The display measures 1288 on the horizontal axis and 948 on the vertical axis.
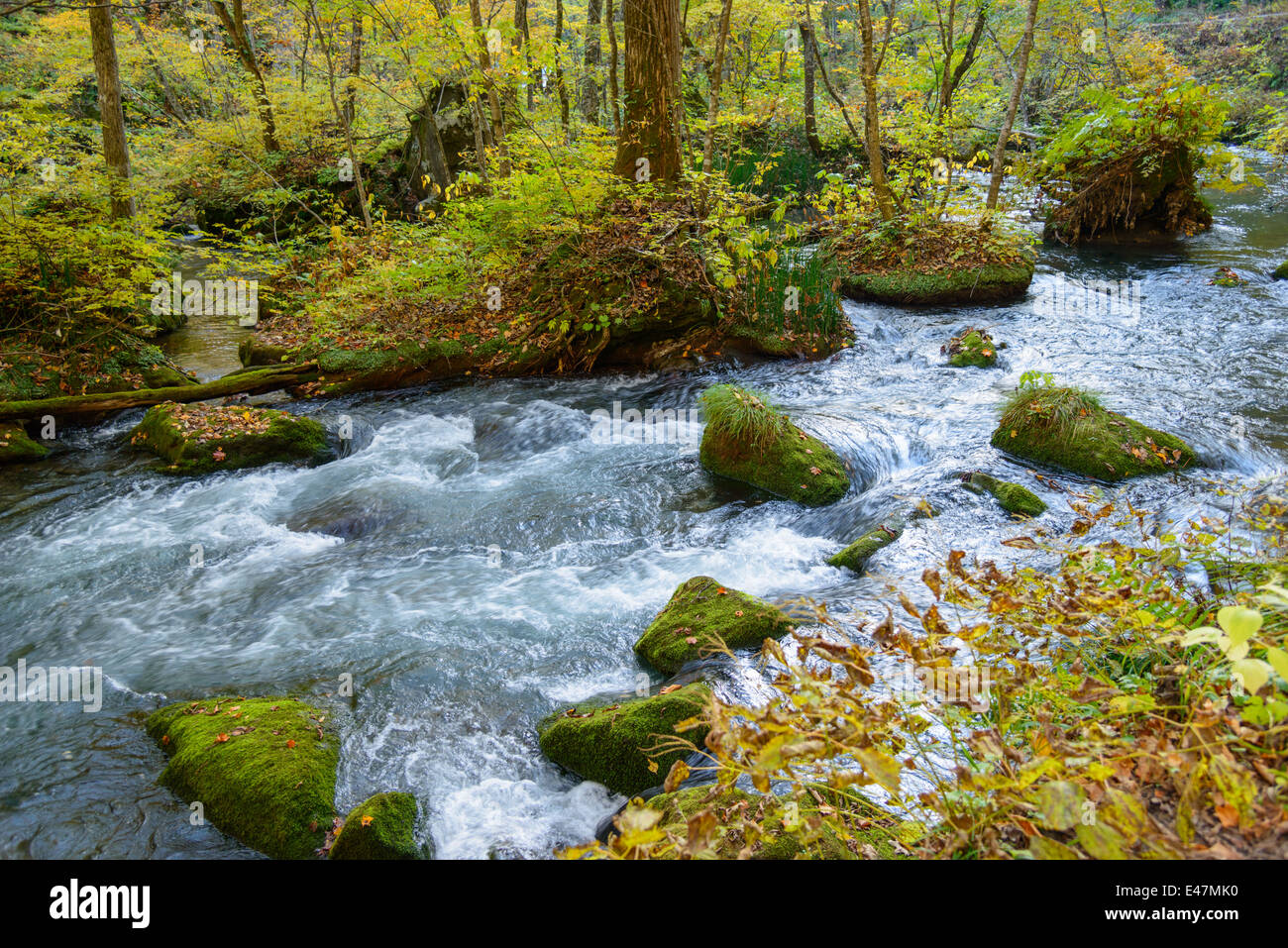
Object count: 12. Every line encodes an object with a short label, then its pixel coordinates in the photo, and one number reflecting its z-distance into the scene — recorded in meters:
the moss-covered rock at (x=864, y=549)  5.05
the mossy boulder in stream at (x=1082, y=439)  5.85
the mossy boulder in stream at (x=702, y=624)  4.05
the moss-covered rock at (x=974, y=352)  8.74
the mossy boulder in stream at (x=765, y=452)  6.25
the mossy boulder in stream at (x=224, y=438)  7.32
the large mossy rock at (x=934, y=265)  10.92
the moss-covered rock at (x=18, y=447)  7.29
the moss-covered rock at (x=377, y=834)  2.90
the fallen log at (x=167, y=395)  7.74
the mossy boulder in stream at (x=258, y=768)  3.12
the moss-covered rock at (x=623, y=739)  3.34
